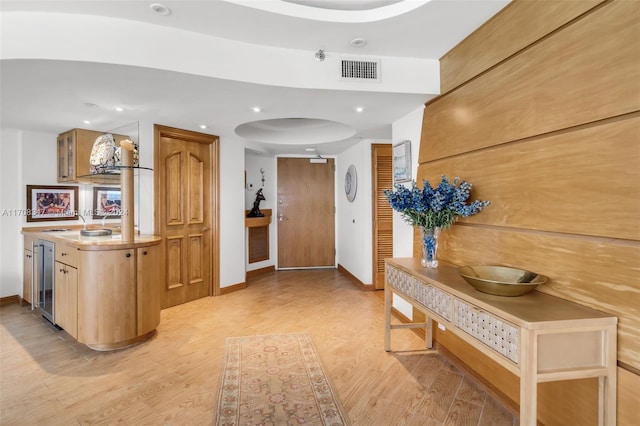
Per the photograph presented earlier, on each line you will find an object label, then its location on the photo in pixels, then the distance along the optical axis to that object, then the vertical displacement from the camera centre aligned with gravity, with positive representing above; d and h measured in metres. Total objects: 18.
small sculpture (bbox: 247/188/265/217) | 5.36 +0.01
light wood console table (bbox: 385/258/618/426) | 1.22 -0.55
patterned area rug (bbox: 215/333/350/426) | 1.84 -1.21
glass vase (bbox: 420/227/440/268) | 2.26 -0.26
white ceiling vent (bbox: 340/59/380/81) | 2.49 +1.11
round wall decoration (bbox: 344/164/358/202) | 4.88 +0.41
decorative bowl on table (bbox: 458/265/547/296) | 1.48 -0.37
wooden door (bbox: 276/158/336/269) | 5.80 -0.08
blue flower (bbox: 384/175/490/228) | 2.06 +0.04
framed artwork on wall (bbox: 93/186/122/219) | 4.14 +0.09
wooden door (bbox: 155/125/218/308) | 3.69 -0.03
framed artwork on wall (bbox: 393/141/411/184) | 3.09 +0.48
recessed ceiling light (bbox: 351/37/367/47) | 2.31 +1.24
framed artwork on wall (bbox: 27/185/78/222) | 3.87 +0.08
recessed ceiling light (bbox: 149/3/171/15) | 1.92 +1.24
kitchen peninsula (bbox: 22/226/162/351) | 2.62 -0.70
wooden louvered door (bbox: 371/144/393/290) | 4.47 -0.06
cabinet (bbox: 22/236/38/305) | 3.50 -0.71
